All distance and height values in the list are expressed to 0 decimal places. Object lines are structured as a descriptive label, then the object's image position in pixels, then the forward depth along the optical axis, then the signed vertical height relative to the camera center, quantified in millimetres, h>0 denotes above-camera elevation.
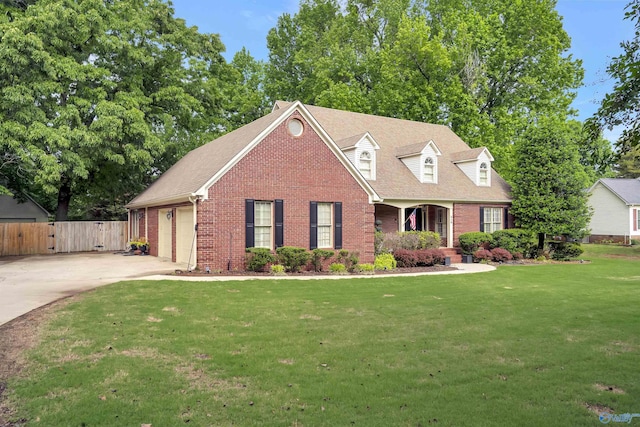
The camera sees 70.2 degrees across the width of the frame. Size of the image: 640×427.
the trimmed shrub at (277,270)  15102 -1493
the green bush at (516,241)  22828 -899
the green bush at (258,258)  15188 -1094
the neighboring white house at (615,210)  37906 +1143
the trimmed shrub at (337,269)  16344 -1587
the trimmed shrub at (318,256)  16219 -1122
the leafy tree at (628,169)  56306 +7061
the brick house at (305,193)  15453 +1310
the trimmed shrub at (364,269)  16672 -1630
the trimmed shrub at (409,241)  19422 -715
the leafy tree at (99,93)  20016 +7008
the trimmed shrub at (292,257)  15555 -1085
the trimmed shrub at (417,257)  18531 -1367
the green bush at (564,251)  24078 -1472
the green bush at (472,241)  22156 -831
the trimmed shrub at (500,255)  21781 -1498
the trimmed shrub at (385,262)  17895 -1495
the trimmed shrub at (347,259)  17062 -1290
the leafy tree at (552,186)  23188 +1920
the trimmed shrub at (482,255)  21875 -1503
